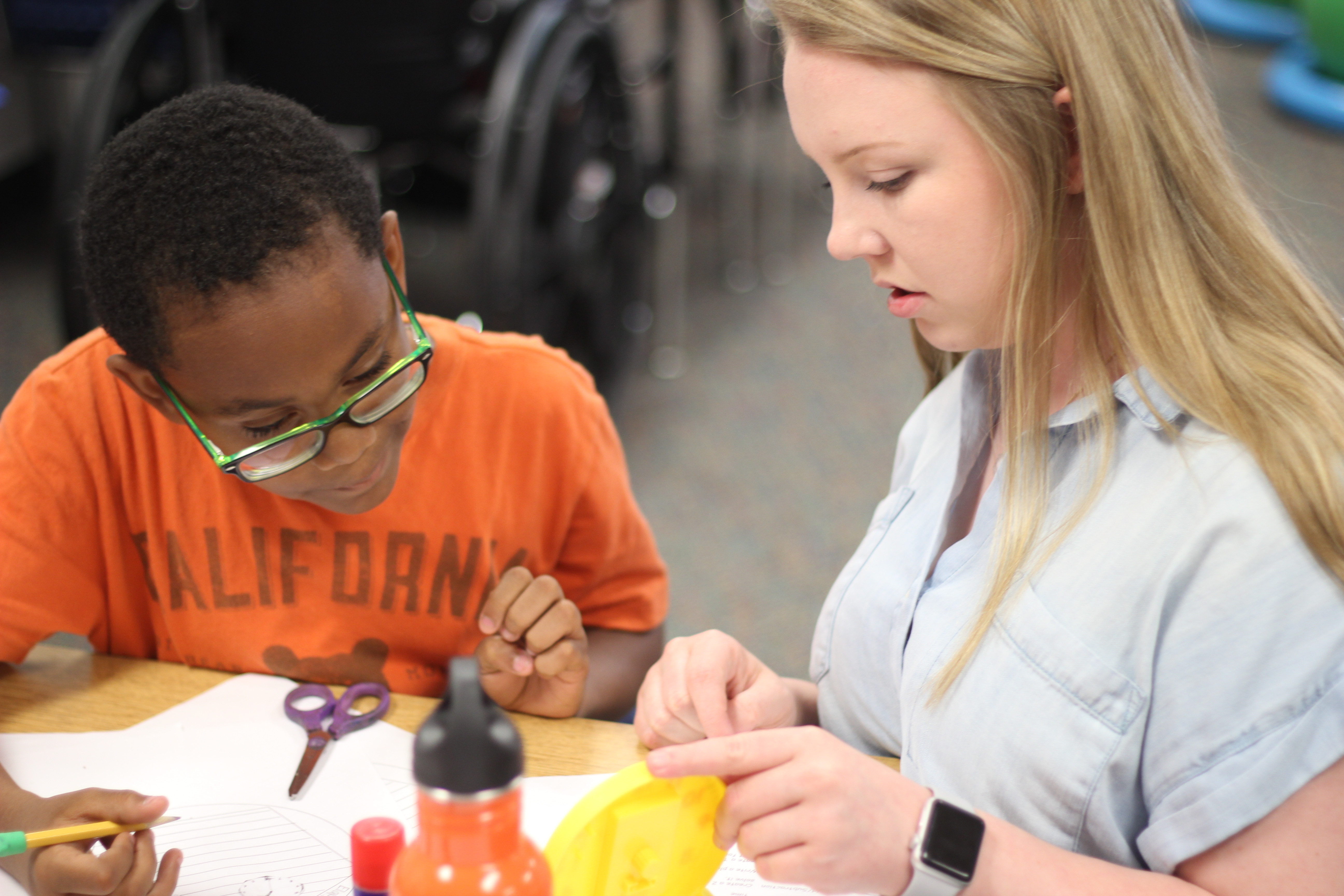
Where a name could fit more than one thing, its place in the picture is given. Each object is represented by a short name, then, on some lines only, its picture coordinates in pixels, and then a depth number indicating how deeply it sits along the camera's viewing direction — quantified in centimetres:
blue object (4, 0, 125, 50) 283
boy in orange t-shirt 82
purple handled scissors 89
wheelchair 216
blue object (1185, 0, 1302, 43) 503
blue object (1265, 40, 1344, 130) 421
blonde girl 69
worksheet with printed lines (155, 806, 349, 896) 78
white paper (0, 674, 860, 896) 79
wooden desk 90
